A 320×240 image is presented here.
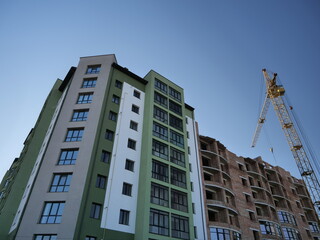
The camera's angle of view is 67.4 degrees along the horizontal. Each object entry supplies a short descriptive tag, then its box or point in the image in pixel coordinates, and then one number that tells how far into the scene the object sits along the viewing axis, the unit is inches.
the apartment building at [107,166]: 944.3
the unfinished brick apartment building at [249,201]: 1455.5
